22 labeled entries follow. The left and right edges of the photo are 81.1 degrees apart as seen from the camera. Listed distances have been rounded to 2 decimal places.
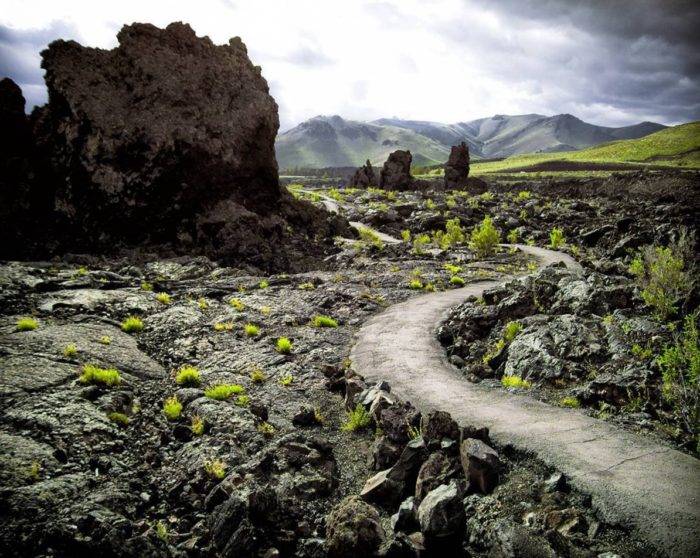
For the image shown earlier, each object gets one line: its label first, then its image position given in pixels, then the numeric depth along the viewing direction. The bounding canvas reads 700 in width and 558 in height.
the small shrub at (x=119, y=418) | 11.30
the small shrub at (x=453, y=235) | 43.09
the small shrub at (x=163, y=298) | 21.62
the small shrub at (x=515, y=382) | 12.97
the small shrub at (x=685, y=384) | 8.80
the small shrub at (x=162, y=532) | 8.01
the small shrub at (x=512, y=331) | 15.96
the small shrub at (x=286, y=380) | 14.59
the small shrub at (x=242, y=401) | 12.66
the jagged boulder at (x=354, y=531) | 7.41
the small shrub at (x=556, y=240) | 39.80
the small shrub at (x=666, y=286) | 13.38
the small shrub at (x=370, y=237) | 37.62
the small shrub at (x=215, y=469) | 9.48
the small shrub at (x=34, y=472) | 8.53
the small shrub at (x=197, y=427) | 11.15
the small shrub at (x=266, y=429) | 11.27
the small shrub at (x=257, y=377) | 14.67
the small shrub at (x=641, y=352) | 11.84
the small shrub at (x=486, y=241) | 36.81
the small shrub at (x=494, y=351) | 15.51
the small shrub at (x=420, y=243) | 36.94
